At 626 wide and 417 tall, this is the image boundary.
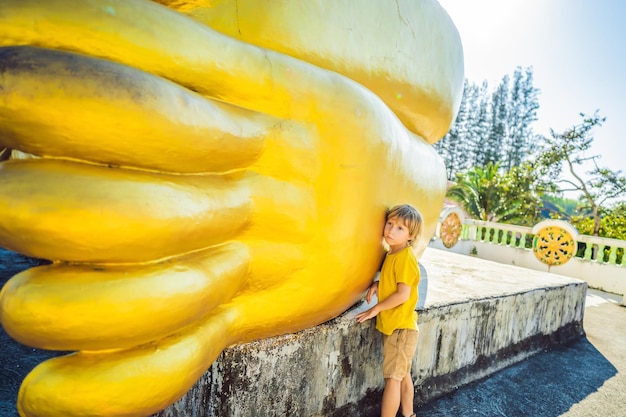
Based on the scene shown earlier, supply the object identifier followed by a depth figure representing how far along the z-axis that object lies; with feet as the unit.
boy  4.54
